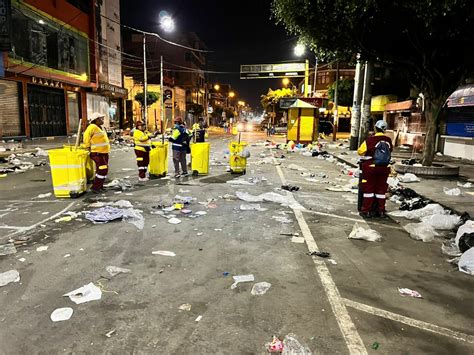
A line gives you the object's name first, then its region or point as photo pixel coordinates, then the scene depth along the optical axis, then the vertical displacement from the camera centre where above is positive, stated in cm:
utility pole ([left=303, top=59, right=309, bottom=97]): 4159 +547
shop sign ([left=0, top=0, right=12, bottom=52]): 1734 +392
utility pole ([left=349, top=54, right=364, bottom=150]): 2012 +80
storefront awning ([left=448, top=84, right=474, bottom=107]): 1516 +125
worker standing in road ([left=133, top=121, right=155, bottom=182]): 987 -78
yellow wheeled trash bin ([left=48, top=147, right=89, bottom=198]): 770 -115
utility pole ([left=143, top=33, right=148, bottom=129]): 3340 +259
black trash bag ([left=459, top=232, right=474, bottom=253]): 479 -151
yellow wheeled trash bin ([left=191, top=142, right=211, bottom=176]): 1116 -117
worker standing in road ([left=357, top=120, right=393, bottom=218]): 664 -82
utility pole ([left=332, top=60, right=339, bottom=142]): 2908 +41
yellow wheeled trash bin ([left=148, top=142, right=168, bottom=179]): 1034 -118
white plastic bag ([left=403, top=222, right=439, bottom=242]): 562 -167
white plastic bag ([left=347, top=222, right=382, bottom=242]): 556 -168
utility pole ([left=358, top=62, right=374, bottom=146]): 1838 +129
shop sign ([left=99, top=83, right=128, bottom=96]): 3156 +259
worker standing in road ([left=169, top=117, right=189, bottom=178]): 1065 -69
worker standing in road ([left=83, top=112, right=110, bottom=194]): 850 -71
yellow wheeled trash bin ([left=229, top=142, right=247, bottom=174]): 1140 -117
